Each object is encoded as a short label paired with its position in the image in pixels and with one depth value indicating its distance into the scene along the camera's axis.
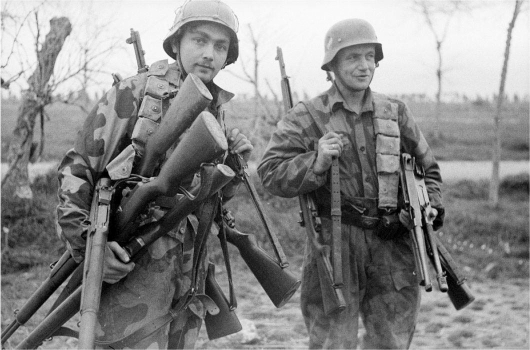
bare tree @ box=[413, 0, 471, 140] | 11.60
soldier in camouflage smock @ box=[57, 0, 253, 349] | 3.15
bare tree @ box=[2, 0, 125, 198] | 8.09
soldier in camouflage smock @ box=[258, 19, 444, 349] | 4.31
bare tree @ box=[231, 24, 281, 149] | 10.40
